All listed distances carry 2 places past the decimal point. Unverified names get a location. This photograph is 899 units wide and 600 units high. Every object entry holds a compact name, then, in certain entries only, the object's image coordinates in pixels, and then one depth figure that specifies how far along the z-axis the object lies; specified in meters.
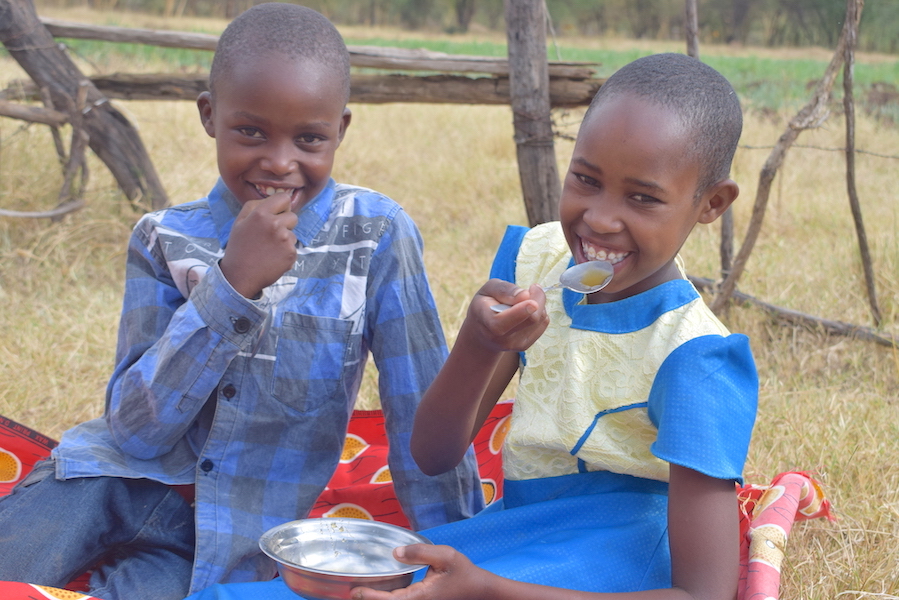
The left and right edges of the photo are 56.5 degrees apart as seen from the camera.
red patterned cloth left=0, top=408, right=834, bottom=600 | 1.41
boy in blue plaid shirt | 1.51
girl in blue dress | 1.21
